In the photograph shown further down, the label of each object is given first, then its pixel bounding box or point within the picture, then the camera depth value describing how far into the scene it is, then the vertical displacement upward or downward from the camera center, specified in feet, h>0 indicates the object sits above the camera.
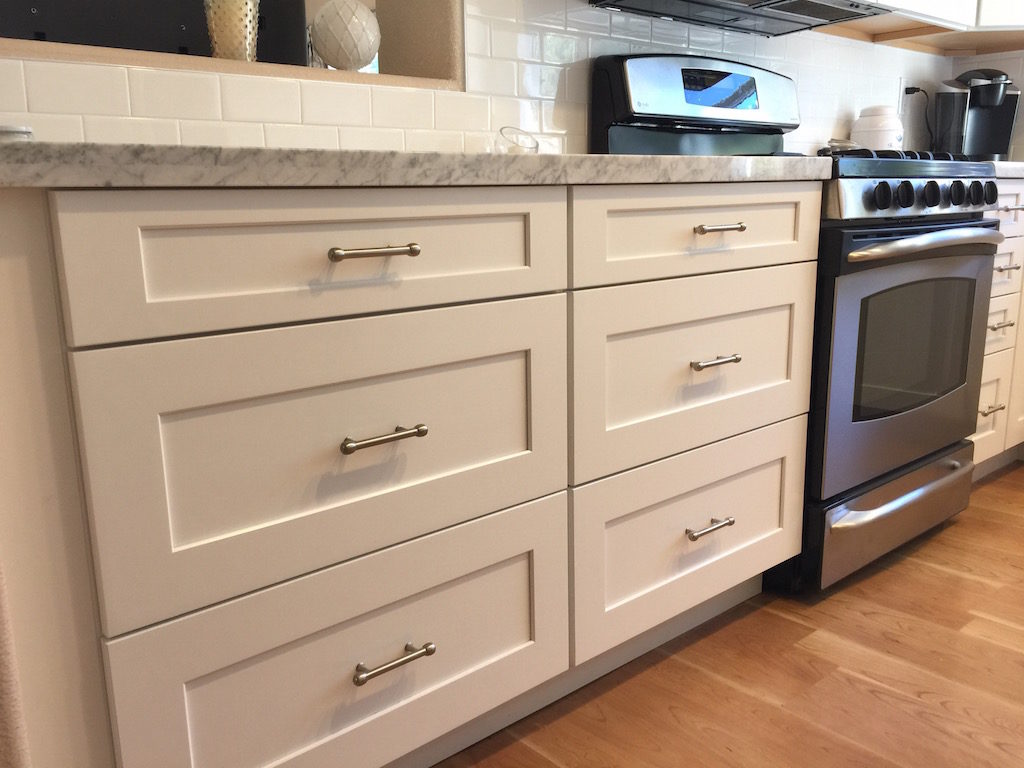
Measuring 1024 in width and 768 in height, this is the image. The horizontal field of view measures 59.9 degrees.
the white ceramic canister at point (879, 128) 8.66 +0.52
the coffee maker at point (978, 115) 9.47 +0.69
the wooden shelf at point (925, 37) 8.76 +1.49
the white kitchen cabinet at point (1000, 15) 8.75 +1.60
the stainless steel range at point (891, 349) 5.71 -1.17
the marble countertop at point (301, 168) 2.75 +0.08
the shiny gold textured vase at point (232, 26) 4.93 +0.90
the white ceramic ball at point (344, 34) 5.43 +0.94
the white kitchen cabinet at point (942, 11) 7.73 +1.53
